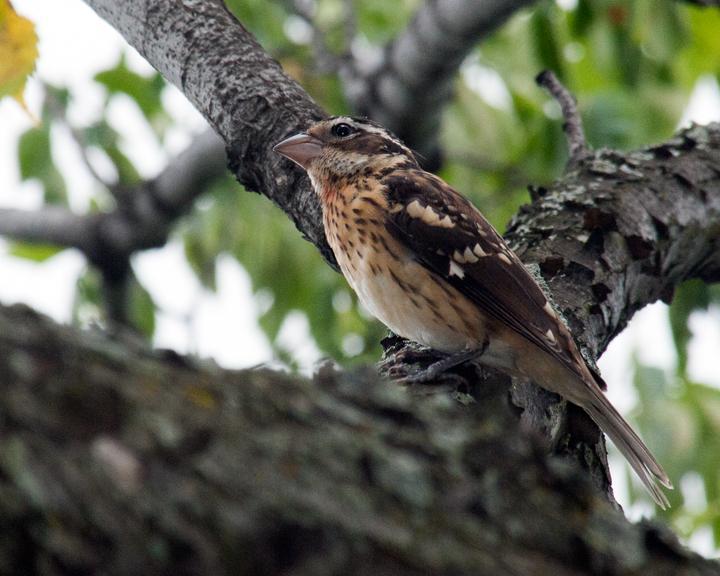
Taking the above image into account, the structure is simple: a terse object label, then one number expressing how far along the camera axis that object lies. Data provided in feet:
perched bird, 23.85
